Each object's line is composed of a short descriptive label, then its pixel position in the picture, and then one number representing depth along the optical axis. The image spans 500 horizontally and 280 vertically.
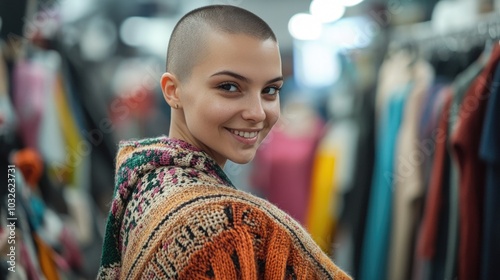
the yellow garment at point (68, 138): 1.83
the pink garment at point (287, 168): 2.77
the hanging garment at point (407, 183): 2.08
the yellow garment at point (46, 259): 1.50
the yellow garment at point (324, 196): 2.58
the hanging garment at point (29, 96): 1.64
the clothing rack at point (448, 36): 1.90
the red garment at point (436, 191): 1.95
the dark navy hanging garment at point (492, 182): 1.66
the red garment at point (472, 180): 1.75
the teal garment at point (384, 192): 2.20
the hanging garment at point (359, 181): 2.35
